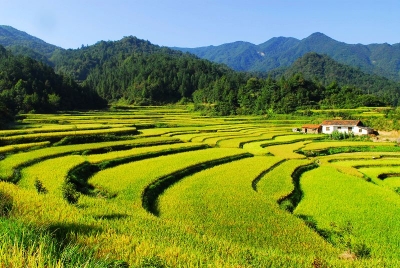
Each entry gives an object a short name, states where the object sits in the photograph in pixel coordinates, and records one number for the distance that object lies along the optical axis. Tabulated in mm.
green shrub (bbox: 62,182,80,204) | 9805
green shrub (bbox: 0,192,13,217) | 6266
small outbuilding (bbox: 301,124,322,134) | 43469
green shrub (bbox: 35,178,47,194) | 11273
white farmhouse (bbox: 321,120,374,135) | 42031
